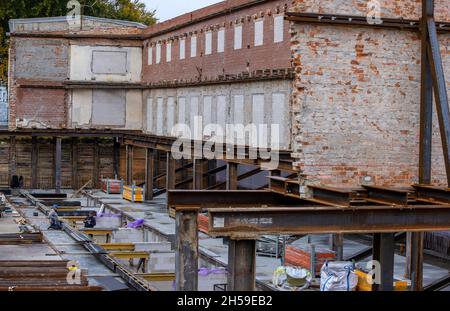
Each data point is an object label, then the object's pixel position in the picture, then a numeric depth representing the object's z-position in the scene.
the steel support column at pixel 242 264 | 14.35
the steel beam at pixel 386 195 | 16.66
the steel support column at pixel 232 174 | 33.06
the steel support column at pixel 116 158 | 51.81
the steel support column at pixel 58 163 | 47.16
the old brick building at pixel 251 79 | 20.45
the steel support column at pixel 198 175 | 37.04
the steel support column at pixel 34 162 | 49.60
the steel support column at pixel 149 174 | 44.62
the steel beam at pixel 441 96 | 19.64
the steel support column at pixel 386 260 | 19.03
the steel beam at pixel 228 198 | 17.22
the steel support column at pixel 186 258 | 15.58
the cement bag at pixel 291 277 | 23.78
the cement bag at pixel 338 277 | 22.53
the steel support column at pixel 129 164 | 48.19
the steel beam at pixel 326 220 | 14.49
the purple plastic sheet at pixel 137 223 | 35.03
